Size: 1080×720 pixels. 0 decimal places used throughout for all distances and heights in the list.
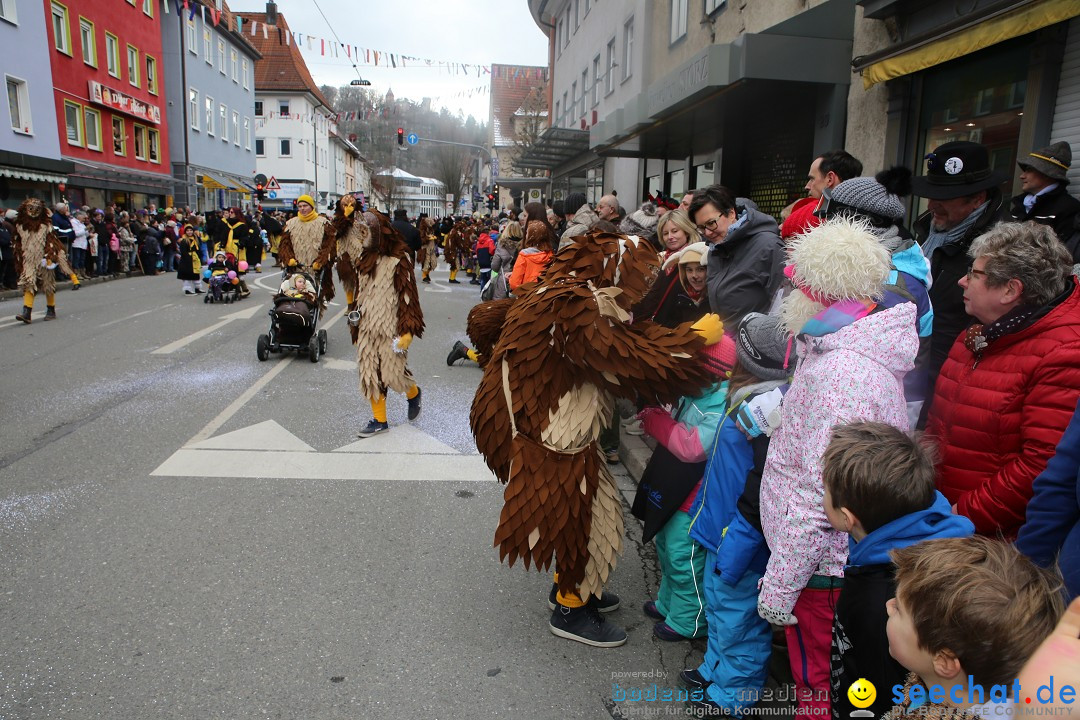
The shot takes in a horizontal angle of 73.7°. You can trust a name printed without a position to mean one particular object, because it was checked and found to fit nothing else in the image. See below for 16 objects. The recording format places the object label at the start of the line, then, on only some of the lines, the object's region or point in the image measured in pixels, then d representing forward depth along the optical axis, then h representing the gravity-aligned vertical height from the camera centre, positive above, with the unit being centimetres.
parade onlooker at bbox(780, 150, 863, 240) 439 +38
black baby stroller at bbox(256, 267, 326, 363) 893 -116
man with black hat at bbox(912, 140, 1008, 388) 328 +13
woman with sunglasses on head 345 -15
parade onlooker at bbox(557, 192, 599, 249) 715 +19
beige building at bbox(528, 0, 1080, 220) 562 +163
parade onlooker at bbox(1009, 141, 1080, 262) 391 +27
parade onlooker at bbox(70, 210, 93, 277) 1820 -60
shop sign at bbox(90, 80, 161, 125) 2594 +441
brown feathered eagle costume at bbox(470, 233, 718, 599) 267 -62
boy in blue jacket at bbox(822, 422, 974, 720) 188 -75
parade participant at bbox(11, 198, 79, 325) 1145 -54
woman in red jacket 222 -42
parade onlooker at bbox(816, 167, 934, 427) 264 +7
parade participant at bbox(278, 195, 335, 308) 846 -15
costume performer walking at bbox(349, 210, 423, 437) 586 -67
